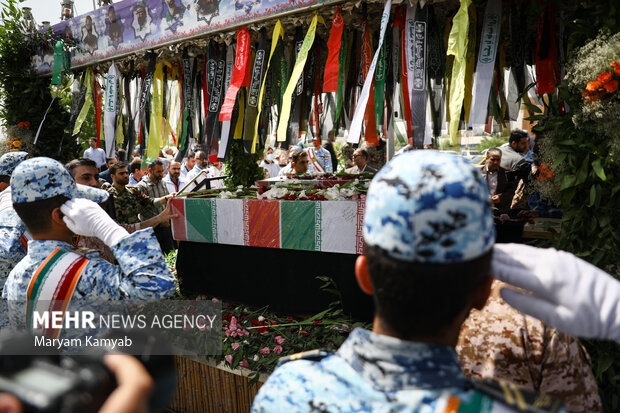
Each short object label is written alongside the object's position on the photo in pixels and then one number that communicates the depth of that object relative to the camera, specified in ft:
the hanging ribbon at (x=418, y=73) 10.32
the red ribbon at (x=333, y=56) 11.54
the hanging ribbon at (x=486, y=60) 9.22
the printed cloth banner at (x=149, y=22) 12.27
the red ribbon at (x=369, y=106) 11.93
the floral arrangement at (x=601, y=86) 6.63
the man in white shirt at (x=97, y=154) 30.19
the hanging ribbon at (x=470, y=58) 10.16
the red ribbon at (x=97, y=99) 18.53
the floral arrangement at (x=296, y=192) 10.74
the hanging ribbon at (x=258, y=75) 13.08
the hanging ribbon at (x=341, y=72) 12.30
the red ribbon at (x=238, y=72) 13.01
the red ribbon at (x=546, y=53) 9.33
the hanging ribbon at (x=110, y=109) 16.75
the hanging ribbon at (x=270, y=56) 12.16
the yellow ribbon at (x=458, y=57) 9.48
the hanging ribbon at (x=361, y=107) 10.07
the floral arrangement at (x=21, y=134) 20.04
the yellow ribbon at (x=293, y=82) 11.82
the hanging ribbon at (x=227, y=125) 13.96
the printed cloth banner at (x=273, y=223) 10.28
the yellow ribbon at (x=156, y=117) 16.78
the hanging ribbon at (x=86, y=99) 18.12
